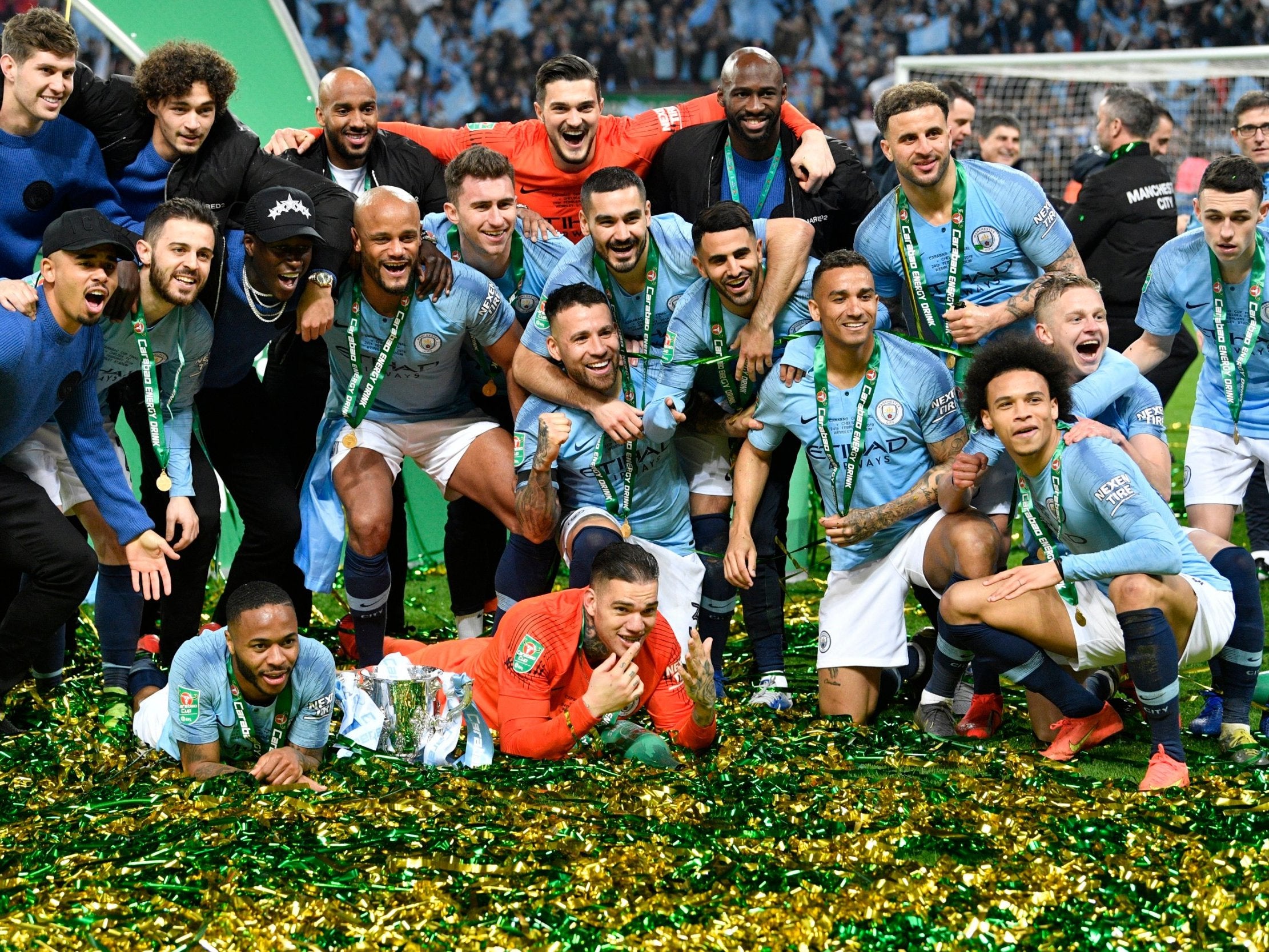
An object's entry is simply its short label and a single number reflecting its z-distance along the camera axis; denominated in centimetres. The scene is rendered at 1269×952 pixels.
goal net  1309
